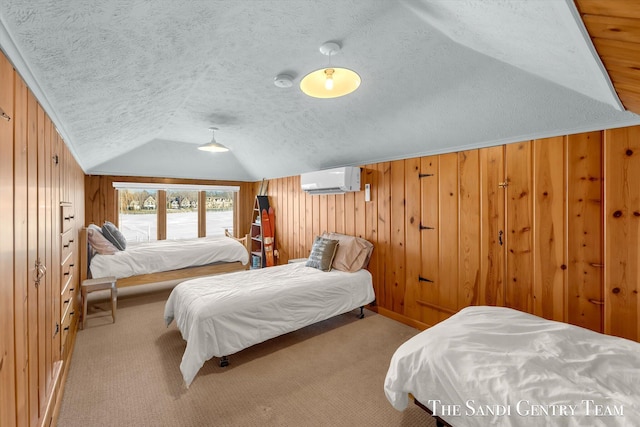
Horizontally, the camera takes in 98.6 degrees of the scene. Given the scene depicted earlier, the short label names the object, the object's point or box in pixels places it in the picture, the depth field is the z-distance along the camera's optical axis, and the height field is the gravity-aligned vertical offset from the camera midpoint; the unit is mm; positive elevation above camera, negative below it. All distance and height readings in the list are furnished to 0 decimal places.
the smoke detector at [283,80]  2336 +1148
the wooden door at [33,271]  1325 -282
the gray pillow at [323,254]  3496 -539
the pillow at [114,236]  3994 -316
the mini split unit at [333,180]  3623 +456
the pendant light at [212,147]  3420 +832
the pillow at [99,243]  3715 -388
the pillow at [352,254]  3463 -532
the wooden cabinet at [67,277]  2172 -552
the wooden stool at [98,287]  3150 -853
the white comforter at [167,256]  3691 -646
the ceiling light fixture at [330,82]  1588 +780
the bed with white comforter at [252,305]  2244 -878
